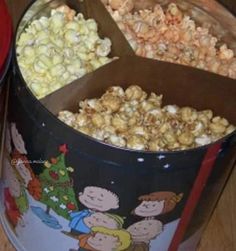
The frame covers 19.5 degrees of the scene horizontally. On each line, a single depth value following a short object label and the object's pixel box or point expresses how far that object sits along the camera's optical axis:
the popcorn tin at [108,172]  0.78
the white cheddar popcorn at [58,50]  0.87
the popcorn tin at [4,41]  0.77
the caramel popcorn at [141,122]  0.84
